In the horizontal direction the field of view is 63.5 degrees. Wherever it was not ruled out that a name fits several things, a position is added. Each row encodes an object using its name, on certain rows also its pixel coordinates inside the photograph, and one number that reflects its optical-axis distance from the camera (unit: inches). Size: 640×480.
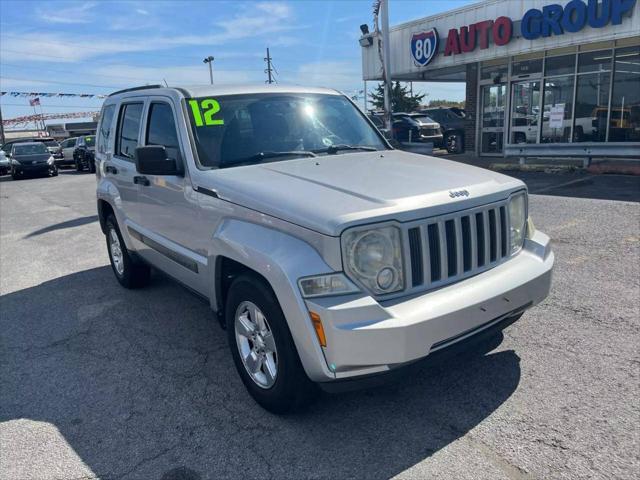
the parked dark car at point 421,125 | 801.6
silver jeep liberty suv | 103.9
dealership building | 512.4
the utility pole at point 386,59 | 588.4
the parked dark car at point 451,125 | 783.1
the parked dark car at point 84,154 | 1008.9
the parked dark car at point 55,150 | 1178.6
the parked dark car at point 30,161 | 935.0
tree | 1624.0
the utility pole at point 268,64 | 2302.9
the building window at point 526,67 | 613.4
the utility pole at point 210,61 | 1942.7
